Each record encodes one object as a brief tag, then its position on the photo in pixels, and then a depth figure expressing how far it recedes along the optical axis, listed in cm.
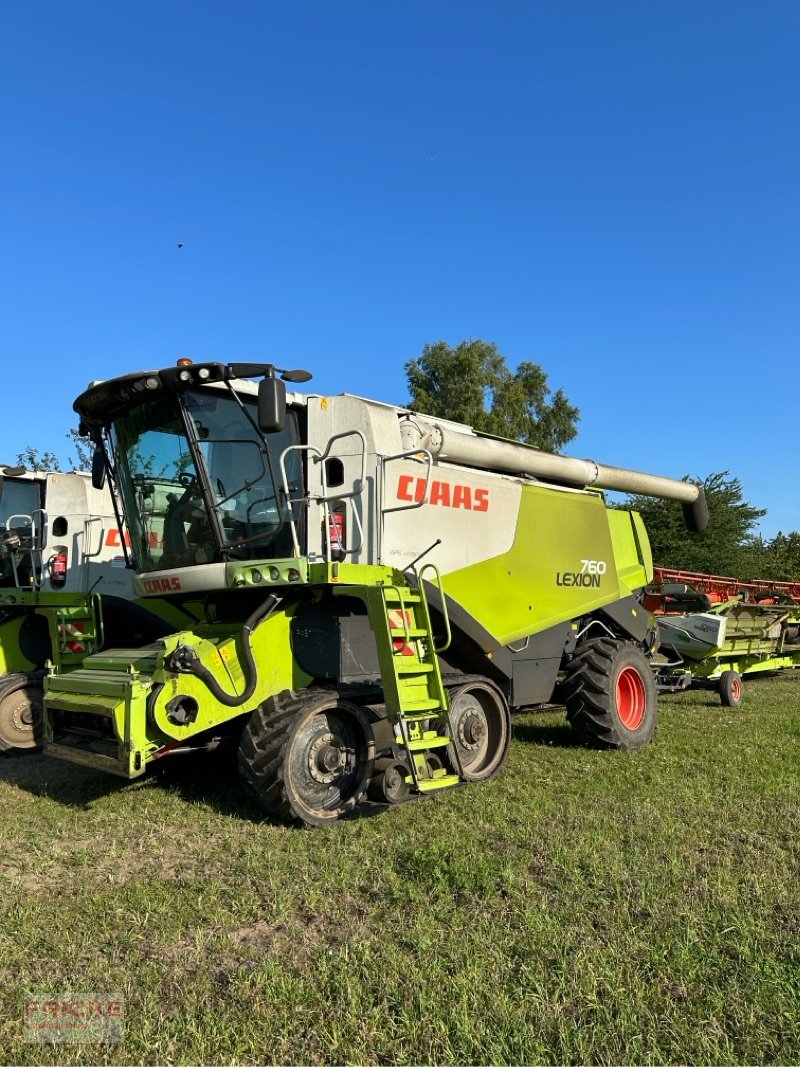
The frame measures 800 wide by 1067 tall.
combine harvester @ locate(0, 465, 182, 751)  761
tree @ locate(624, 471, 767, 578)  2301
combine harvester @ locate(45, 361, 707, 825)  471
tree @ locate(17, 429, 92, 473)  2157
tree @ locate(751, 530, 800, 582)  2690
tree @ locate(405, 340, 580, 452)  3359
